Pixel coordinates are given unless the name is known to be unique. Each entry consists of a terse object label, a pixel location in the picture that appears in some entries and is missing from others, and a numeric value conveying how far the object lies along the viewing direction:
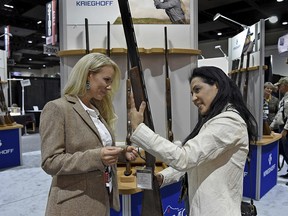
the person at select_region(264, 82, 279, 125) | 4.86
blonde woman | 1.03
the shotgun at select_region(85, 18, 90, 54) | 1.97
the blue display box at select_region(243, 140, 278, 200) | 3.14
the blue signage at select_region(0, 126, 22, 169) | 4.59
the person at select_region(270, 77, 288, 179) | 3.89
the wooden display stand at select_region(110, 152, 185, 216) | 1.66
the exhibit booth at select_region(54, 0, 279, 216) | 2.03
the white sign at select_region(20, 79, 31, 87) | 8.27
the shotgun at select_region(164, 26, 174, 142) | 2.09
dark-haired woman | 1.00
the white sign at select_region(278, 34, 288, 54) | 6.93
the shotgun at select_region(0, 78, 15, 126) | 4.66
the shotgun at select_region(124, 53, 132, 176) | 1.76
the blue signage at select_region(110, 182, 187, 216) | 1.73
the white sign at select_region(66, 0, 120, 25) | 2.03
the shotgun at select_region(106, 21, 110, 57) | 2.02
